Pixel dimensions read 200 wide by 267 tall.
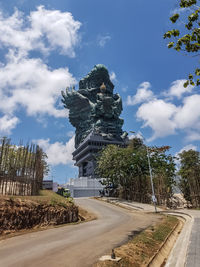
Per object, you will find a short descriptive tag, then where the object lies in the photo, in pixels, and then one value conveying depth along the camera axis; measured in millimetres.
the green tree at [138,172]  30288
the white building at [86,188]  48719
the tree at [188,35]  4799
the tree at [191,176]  23047
